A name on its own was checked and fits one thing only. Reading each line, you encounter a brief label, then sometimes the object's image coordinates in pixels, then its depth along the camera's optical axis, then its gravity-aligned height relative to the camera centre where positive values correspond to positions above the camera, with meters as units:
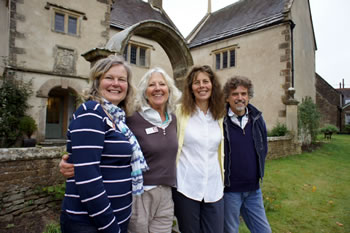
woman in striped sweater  1.26 -0.26
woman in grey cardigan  1.67 -0.29
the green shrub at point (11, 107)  7.74 +0.51
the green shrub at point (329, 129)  18.74 -0.42
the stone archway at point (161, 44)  3.64 +1.77
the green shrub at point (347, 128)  25.99 -0.42
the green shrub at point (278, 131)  9.86 -0.34
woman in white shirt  1.86 -0.35
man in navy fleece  2.13 -0.38
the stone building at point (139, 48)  8.84 +3.95
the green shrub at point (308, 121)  11.19 +0.17
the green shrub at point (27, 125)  8.19 -0.19
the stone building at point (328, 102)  27.44 +3.10
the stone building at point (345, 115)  28.29 +1.31
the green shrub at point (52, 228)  2.83 -1.50
